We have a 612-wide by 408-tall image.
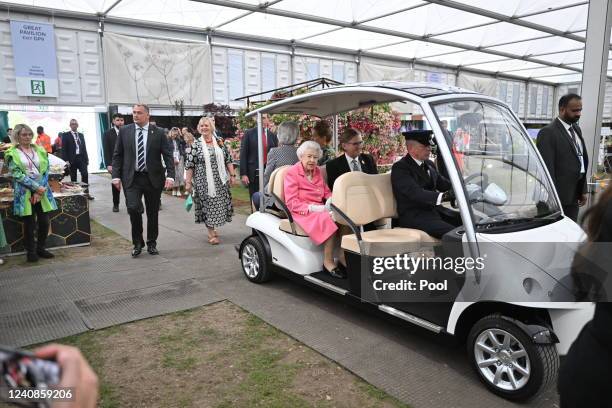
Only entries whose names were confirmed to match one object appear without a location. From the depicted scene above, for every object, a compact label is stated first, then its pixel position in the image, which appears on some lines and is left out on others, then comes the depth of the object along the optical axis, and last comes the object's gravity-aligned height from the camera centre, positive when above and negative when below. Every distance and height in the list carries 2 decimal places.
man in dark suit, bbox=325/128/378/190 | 4.84 -0.19
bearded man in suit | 4.67 -0.08
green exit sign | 13.58 +1.63
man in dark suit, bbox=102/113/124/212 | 8.98 +0.08
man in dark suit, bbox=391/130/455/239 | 3.75 -0.39
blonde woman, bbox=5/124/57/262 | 5.53 -0.52
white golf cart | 2.68 -0.69
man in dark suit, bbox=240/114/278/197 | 6.66 -0.23
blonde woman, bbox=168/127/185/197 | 12.27 -0.49
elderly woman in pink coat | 4.20 -0.57
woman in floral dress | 6.48 -0.50
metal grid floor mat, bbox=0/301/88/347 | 3.70 -1.55
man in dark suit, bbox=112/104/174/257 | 5.88 -0.30
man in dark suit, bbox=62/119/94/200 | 10.80 -0.21
